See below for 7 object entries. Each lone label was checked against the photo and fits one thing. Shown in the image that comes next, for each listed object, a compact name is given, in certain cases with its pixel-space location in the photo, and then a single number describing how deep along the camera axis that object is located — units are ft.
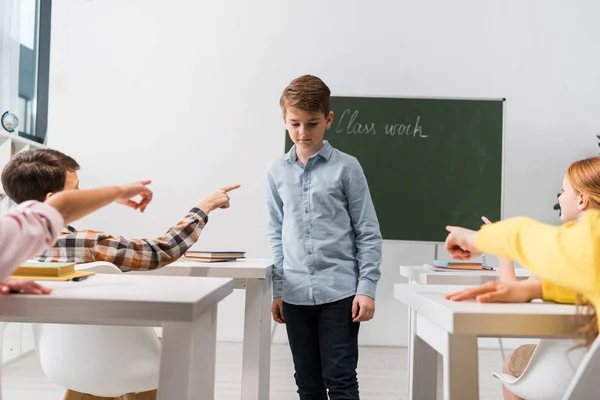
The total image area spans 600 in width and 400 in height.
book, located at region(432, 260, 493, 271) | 7.47
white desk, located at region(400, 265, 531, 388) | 6.56
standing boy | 5.46
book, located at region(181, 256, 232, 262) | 6.79
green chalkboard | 11.78
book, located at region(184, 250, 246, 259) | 6.84
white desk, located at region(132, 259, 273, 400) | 5.98
